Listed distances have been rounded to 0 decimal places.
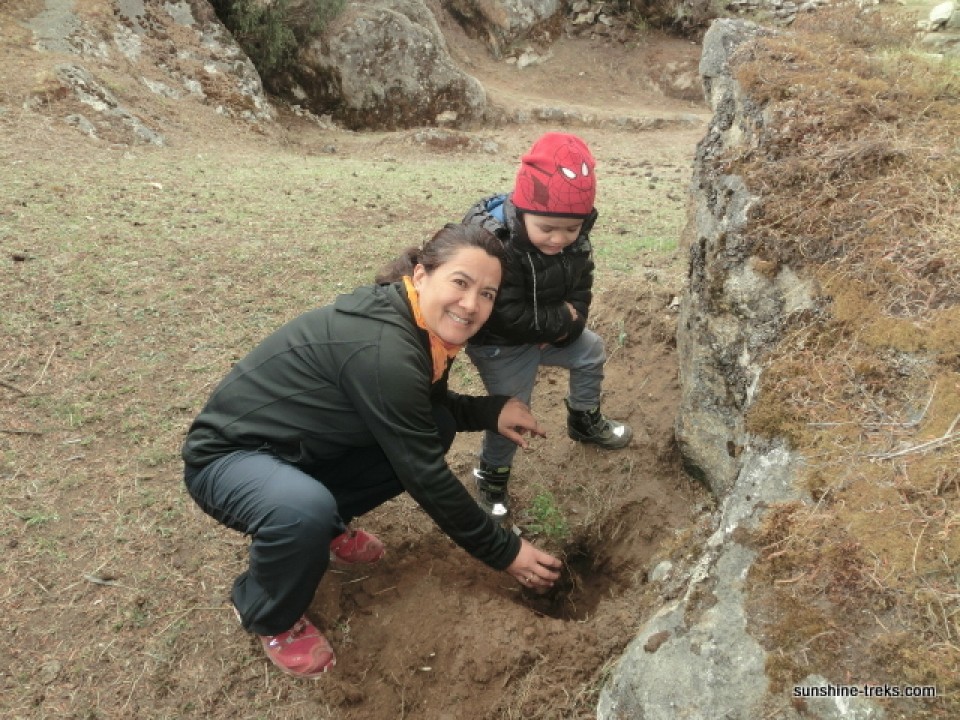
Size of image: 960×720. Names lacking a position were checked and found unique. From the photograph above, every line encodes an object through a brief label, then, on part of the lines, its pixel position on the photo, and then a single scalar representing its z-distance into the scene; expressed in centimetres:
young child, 298
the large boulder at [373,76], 1325
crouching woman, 235
